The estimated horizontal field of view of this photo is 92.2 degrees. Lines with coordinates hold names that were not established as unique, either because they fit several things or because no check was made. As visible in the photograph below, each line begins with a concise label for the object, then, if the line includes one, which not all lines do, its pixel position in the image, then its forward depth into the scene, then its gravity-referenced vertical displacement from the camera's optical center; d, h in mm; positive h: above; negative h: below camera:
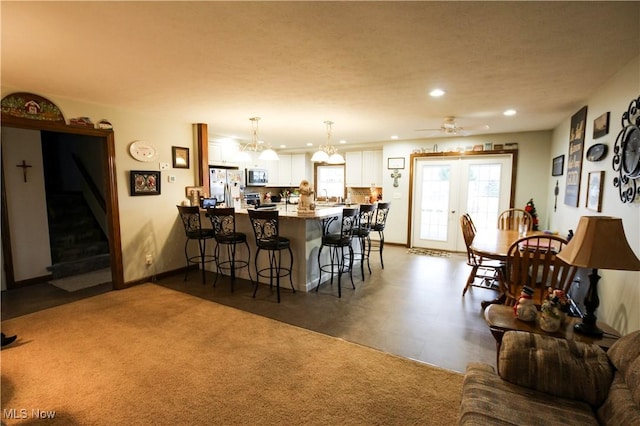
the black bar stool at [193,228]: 4325 -605
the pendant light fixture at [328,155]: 4785 +515
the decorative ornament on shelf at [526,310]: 1877 -744
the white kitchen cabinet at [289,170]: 8180 +459
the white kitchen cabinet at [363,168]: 7250 +466
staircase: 4855 -889
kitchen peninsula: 4012 -713
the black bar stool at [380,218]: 4866 -492
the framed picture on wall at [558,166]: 4402 +346
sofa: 1278 -900
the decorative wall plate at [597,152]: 2684 +342
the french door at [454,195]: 5941 -137
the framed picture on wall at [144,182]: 4203 +65
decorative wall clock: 2061 +237
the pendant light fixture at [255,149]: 4574 +562
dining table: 3020 -614
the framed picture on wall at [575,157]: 3422 +378
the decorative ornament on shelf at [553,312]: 1775 -725
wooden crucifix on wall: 4336 +264
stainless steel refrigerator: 5734 +58
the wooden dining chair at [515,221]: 4516 -519
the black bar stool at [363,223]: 4465 -560
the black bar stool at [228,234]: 4023 -647
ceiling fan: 4208 +876
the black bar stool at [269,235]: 3646 -592
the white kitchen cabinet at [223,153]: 5977 +673
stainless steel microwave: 7193 +239
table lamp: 1551 -299
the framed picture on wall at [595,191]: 2695 -18
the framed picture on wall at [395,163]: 6766 +552
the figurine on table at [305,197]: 4238 -131
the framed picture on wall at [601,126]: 2693 +579
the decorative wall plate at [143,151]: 4189 +494
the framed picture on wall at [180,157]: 4730 +468
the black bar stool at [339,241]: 3992 -699
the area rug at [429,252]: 6188 -1316
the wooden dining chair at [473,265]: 3734 -918
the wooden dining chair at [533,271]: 2553 -708
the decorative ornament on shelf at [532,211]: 5262 -392
